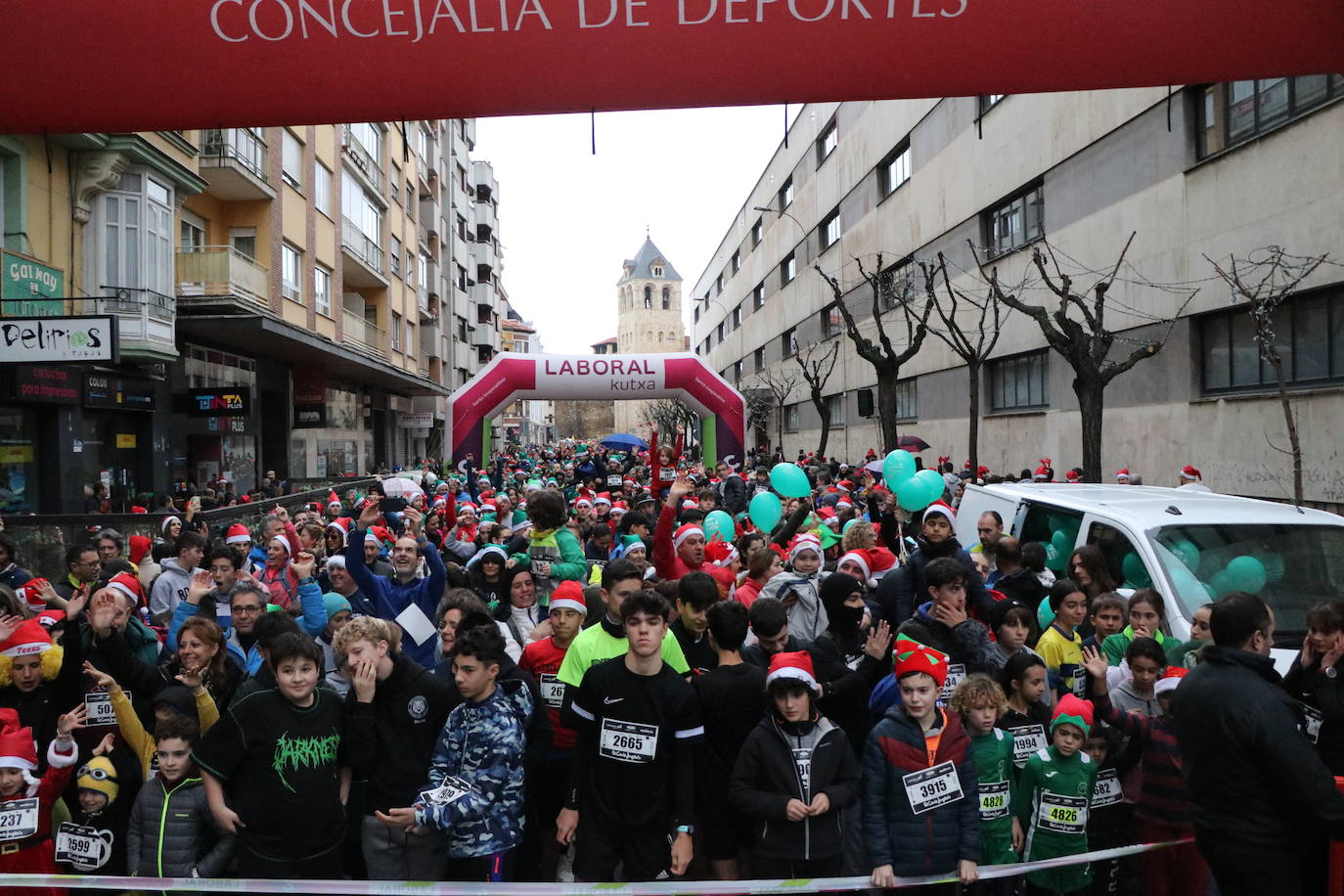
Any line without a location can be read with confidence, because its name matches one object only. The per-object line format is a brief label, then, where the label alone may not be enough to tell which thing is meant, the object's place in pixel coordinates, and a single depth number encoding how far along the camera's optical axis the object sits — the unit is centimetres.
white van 575
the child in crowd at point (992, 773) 413
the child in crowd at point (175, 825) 398
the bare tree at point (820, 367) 2972
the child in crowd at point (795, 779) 379
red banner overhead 506
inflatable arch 2047
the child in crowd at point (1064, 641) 497
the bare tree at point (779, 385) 4198
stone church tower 12644
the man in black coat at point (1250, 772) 319
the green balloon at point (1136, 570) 614
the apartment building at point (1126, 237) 1259
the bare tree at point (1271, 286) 1016
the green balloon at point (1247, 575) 581
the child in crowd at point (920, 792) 379
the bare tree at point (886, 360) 2022
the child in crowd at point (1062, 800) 419
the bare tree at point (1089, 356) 1330
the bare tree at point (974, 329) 1872
